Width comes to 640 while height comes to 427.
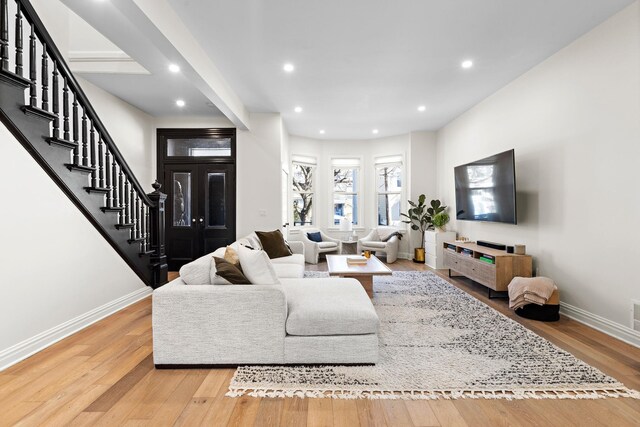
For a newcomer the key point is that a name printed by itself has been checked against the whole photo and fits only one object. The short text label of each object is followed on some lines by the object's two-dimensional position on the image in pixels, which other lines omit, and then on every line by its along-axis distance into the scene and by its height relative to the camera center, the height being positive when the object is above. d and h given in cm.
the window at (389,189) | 770 +65
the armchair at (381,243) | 678 -56
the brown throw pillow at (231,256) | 264 -31
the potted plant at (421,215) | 656 +2
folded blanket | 327 -76
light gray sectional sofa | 225 -78
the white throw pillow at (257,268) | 241 -38
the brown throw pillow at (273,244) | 466 -39
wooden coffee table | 377 -63
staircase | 230 +59
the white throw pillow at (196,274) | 243 -41
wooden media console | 384 -62
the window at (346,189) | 808 +68
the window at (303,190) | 770 +64
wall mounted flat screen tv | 403 +37
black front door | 594 +31
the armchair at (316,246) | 654 -60
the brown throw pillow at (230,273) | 238 -41
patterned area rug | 196 -103
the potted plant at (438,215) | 621 +2
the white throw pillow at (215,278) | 241 -44
